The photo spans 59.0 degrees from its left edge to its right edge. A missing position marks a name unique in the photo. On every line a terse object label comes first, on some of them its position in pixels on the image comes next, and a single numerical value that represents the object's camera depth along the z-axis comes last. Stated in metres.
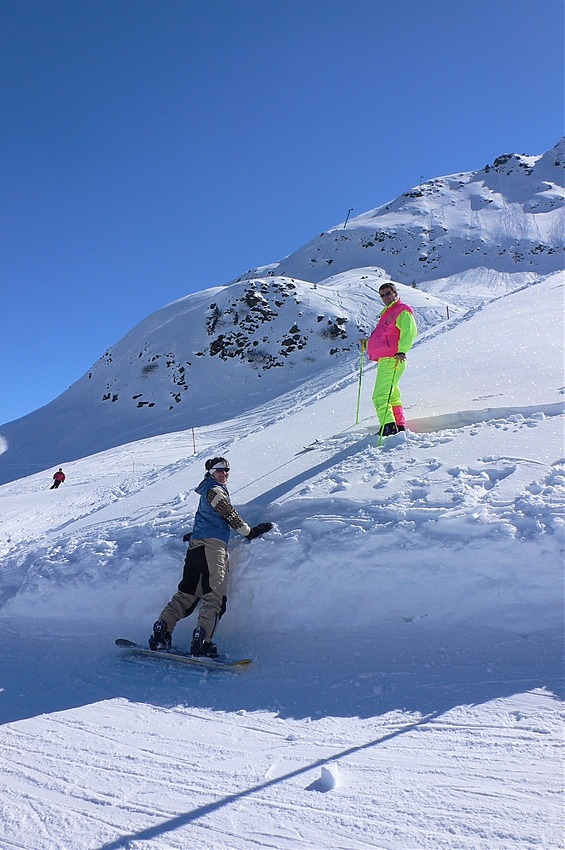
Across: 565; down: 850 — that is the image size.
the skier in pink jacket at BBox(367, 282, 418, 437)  5.94
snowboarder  4.06
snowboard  3.73
